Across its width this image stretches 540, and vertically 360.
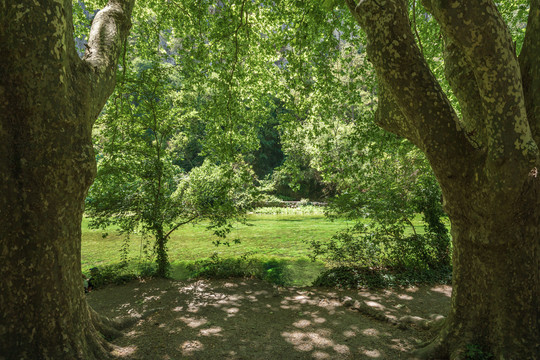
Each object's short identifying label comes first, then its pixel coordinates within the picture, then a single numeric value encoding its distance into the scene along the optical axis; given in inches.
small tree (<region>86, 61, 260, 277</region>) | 224.9
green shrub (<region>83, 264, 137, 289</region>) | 232.2
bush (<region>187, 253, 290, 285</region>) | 252.5
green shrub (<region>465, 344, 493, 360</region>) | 96.7
